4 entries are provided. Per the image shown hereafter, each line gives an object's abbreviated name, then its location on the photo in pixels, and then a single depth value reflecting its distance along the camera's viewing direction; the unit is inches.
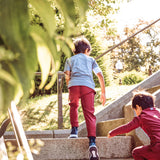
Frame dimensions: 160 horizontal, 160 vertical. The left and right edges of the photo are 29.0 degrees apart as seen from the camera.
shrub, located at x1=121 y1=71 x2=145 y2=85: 491.8
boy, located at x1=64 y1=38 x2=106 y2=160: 146.2
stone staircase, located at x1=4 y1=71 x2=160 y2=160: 143.7
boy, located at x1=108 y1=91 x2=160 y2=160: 118.3
